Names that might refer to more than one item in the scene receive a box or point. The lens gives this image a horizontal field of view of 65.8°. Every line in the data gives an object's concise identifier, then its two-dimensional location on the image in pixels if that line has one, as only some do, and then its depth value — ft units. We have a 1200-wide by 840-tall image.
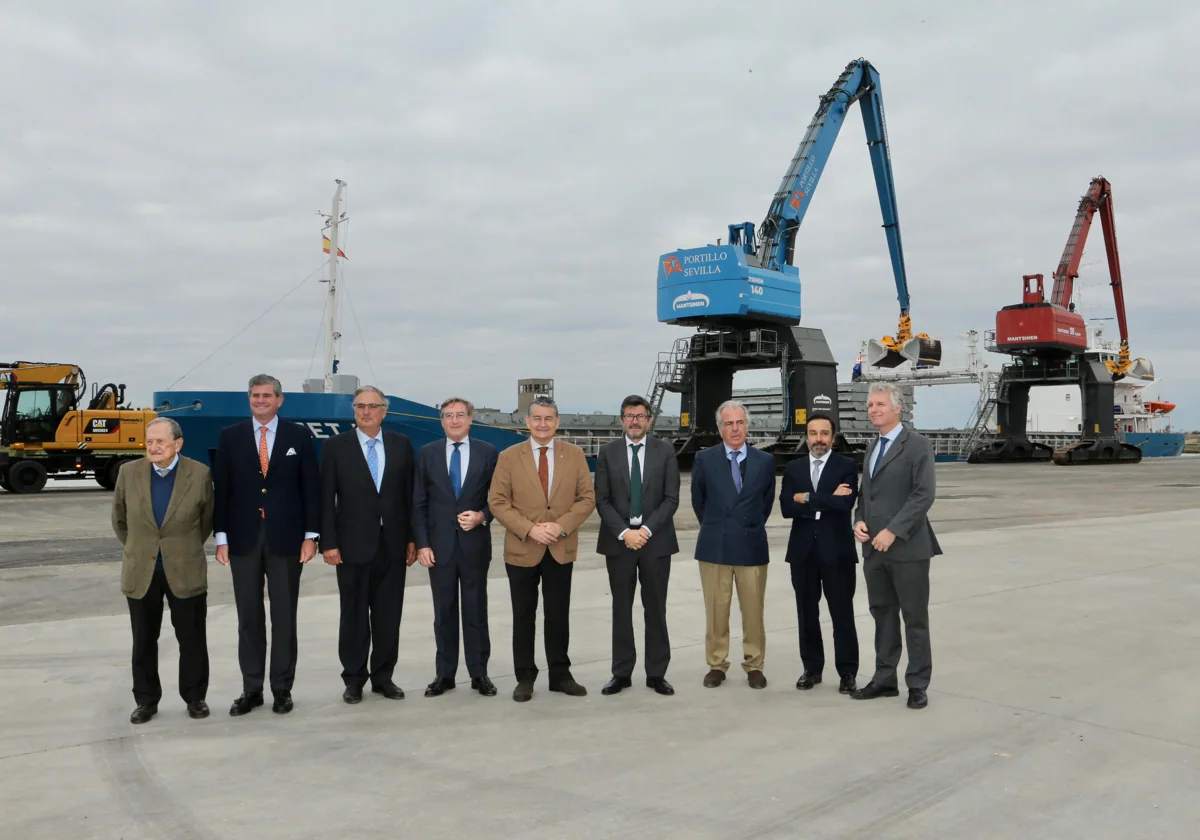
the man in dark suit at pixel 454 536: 17.06
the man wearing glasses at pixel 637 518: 17.46
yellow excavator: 73.36
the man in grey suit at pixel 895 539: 16.12
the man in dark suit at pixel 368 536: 16.60
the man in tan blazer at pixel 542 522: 16.92
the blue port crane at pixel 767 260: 106.11
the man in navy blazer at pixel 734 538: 17.53
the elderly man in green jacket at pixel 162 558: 15.16
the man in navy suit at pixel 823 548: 17.03
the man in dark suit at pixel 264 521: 15.92
